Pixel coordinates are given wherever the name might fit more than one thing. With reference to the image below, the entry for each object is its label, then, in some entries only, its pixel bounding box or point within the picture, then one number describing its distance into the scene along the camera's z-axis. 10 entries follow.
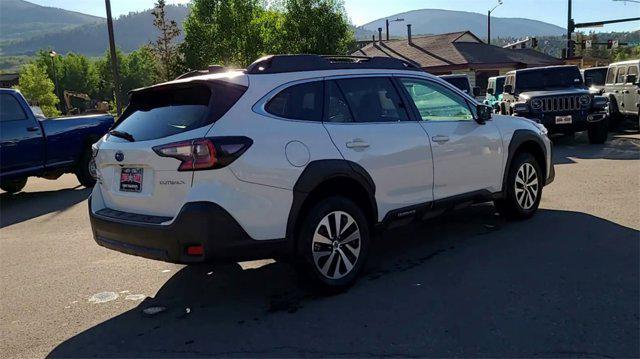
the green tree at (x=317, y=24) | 31.97
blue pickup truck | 9.57
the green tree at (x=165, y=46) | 45.88
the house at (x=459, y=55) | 41.44
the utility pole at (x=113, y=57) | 23.14
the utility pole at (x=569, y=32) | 36.50
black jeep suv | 12.95
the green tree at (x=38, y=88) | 74.38
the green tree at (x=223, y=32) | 38.75
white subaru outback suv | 3.84
